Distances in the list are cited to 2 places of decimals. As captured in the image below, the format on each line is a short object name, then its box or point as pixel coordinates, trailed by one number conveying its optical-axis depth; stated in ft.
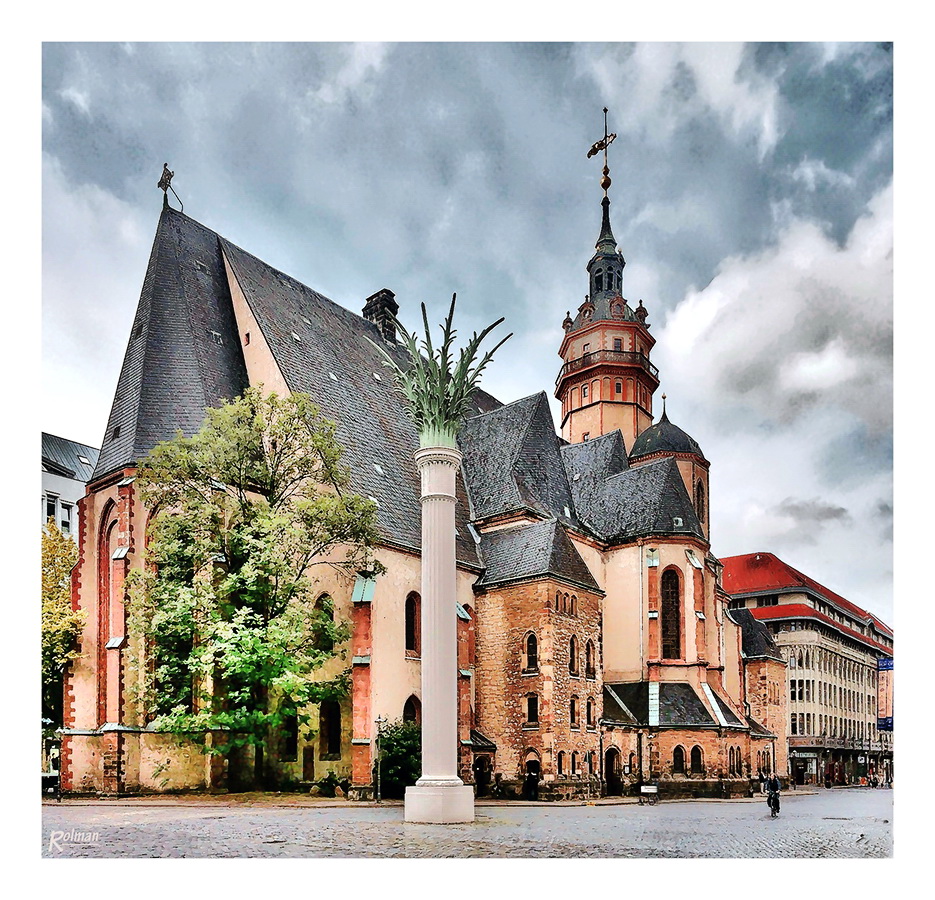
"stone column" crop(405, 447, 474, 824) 43.52
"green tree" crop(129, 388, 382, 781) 50.44
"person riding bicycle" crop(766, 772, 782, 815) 51.26
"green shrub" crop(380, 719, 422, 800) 56.29
